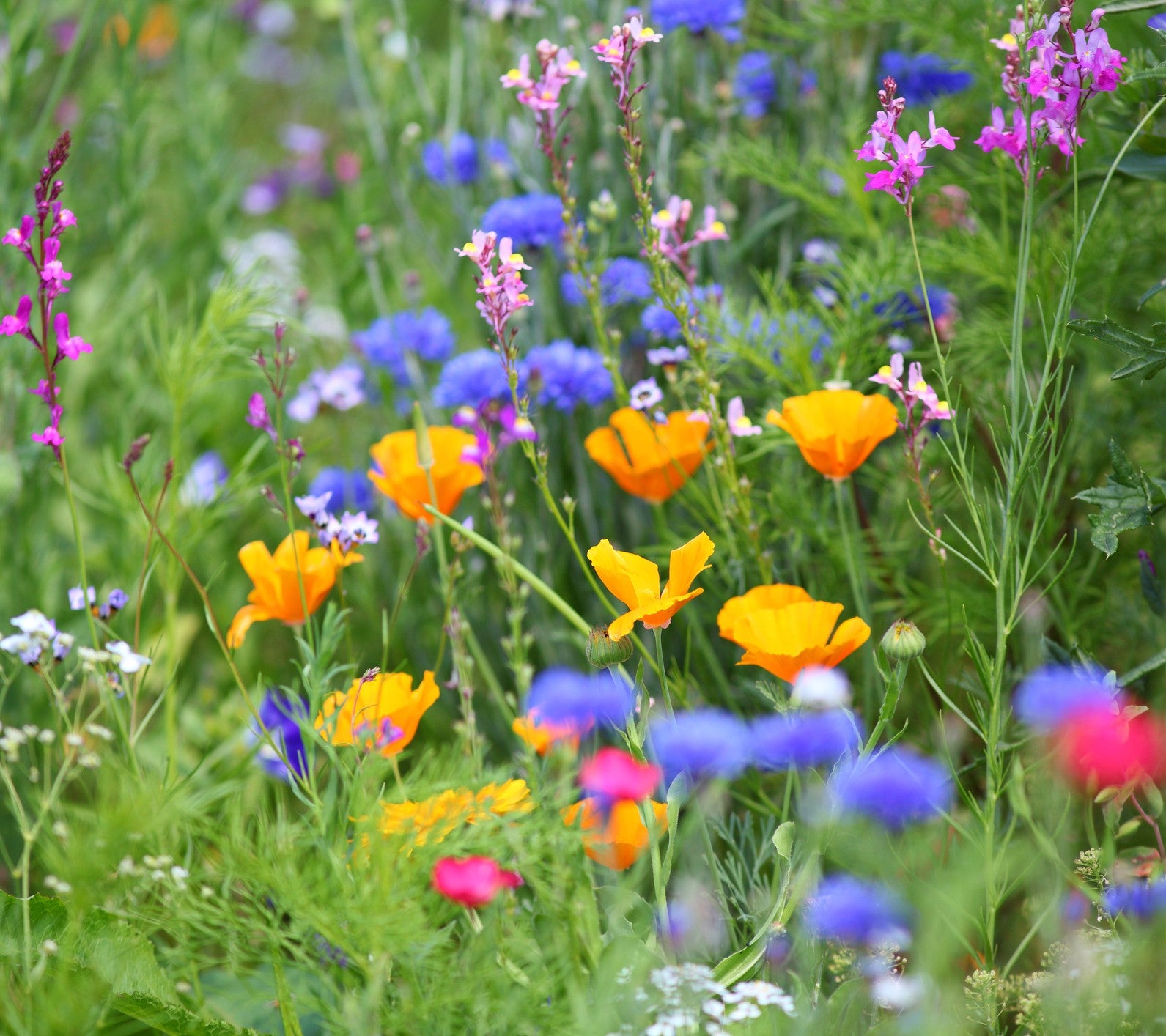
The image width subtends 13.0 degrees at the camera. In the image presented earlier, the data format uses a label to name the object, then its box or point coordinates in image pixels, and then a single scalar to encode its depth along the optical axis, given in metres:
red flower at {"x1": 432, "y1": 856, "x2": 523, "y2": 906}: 1.66
